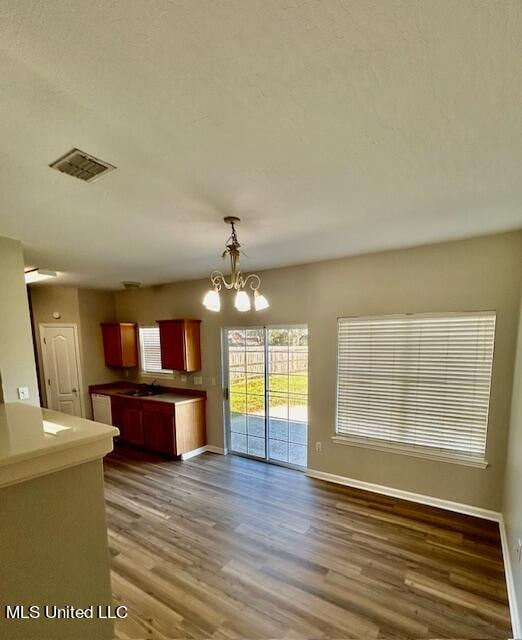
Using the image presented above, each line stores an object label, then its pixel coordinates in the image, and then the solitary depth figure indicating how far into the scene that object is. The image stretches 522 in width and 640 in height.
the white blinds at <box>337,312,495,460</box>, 2.83
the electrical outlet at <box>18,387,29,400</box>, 2.64
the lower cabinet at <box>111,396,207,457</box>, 4.36
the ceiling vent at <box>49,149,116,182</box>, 1.38
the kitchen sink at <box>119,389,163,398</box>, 5.03
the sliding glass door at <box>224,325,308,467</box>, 3.95
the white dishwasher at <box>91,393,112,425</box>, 5.17
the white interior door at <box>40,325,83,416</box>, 5.20
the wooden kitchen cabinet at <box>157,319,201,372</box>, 4.61
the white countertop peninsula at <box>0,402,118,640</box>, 0.69
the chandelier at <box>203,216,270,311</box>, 2.16
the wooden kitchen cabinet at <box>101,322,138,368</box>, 5.45
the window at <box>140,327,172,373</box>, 5.38
